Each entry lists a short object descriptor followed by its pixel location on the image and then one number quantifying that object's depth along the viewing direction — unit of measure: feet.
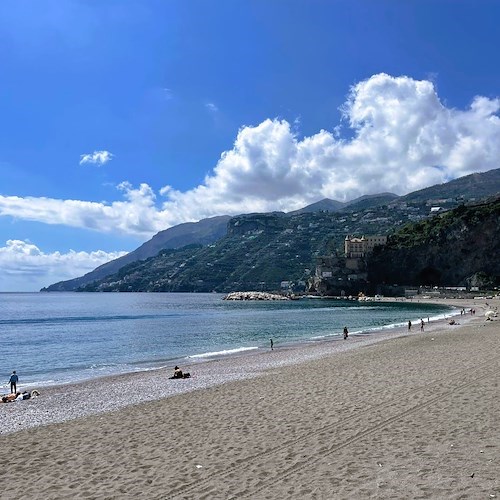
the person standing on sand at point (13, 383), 68.80
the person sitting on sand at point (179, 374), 73.63
